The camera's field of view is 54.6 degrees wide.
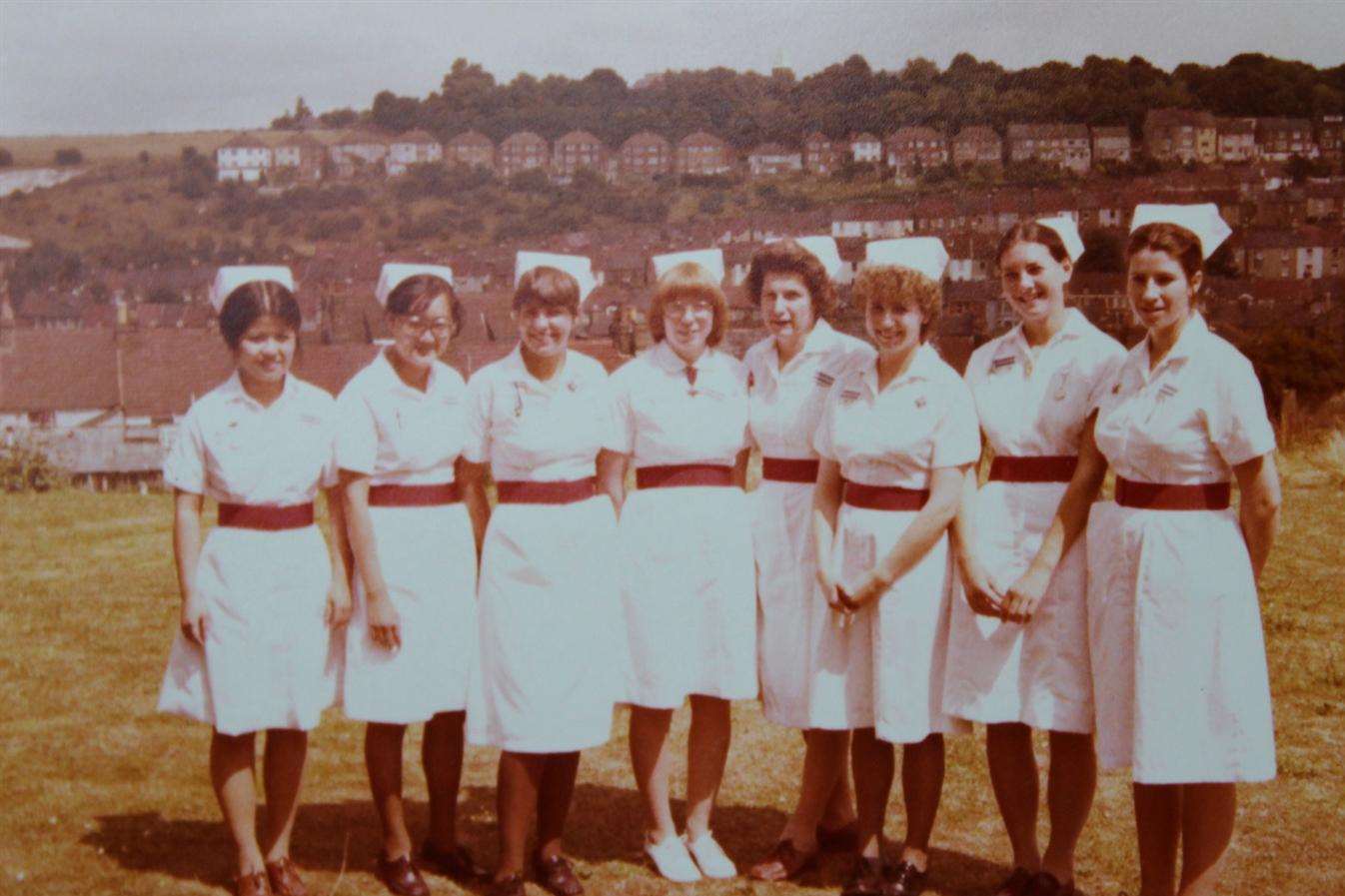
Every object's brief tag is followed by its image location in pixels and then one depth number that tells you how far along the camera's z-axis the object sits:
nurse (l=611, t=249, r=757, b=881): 4.91
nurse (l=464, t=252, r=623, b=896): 4.72
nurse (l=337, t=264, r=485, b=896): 4.68
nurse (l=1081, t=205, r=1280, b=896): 4.05
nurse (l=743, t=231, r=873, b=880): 4.95
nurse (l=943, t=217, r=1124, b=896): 4.45
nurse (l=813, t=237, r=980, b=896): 4.57
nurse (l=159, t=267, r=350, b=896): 4.48
